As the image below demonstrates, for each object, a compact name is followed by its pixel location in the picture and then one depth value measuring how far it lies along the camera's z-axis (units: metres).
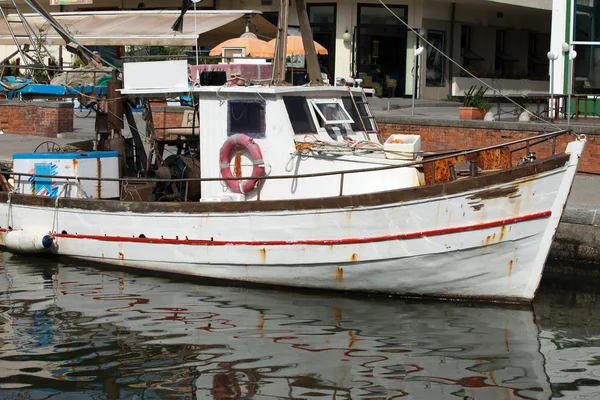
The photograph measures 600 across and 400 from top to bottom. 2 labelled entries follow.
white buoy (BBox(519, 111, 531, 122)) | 17.97
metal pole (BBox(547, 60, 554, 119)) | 18.36
